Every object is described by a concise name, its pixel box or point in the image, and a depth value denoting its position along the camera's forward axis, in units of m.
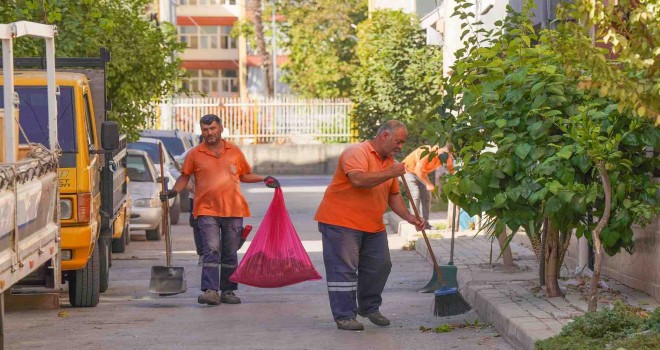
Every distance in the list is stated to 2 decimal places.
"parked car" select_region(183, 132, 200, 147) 31.86
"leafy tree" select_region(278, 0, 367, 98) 57.50
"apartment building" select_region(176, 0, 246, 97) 88.81
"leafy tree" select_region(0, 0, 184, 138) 19.39
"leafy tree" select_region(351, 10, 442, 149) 31.83
